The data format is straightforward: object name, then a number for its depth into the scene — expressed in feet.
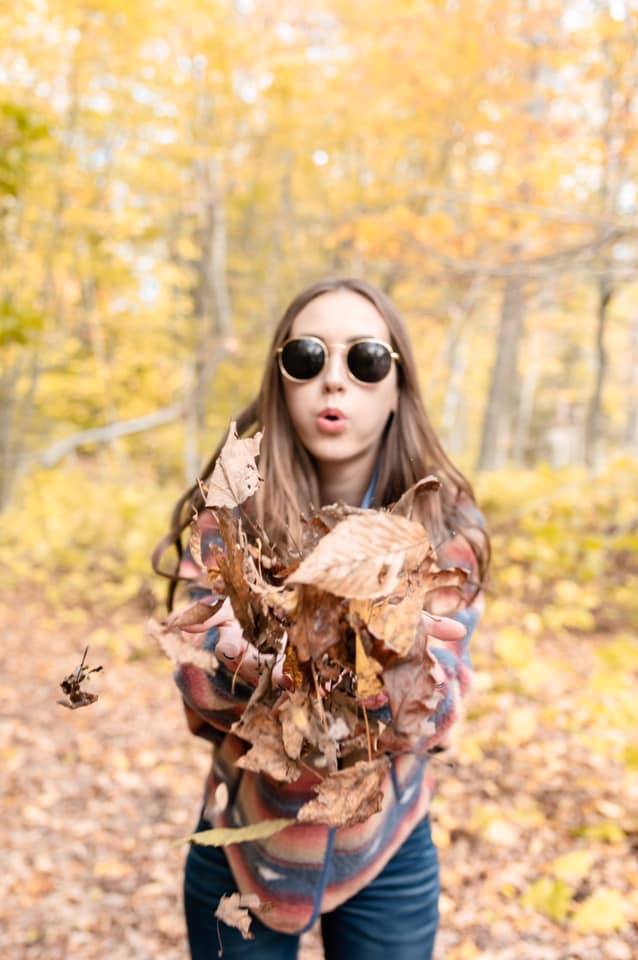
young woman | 4.56
